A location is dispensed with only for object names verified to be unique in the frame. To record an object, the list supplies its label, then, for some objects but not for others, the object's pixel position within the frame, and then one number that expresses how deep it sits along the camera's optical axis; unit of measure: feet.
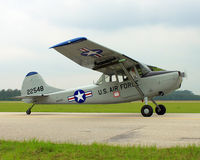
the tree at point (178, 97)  341.86
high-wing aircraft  36.99
